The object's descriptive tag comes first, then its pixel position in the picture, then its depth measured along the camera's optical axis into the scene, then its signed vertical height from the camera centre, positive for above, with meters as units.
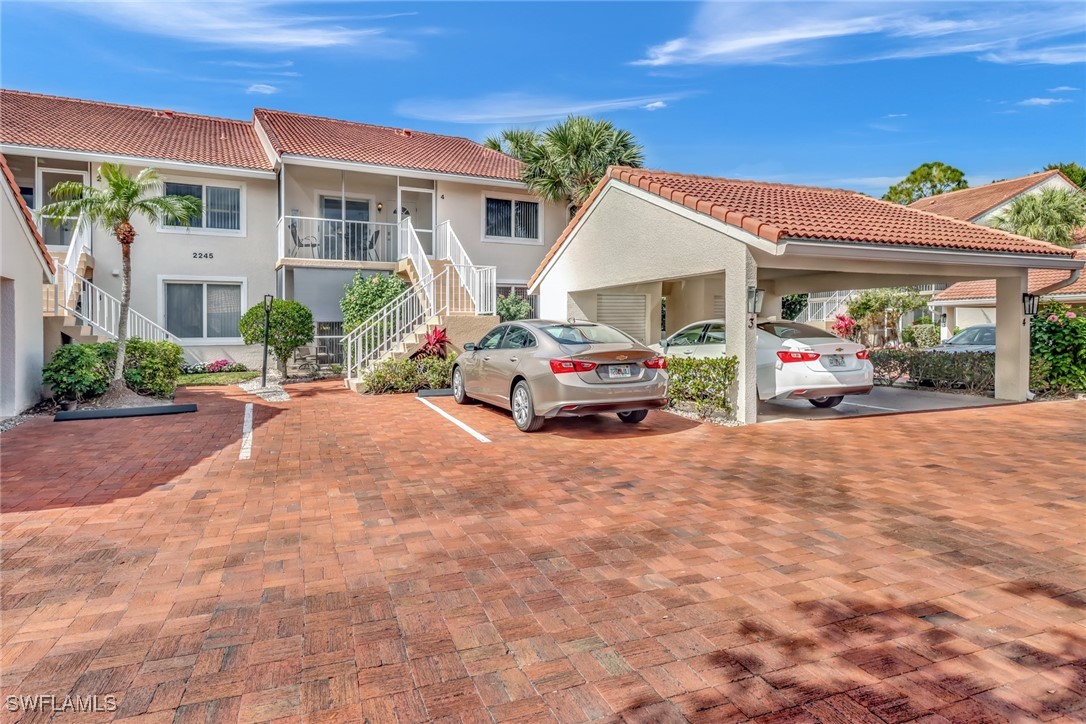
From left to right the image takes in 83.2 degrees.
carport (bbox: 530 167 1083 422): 9.03 +1.64
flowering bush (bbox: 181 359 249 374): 16.36 -0.51
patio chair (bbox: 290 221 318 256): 16.64 +2.97
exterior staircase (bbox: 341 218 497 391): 13.30 +0.84
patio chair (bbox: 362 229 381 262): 17.80 +2.92
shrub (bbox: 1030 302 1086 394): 11.73 +0.07
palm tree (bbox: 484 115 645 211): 18.02 +5.77
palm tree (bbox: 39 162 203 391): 9.98 +2.41
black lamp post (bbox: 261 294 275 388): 13.71 +0.75
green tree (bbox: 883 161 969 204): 43.34 +12.00
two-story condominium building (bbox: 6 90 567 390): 15.59 +4.04
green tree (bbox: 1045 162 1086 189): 40.66 +11.95
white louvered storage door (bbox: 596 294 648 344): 15.00 +0.91
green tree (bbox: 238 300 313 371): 14.87 +0.53
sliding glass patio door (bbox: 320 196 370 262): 17.25 +3.46
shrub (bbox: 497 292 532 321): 16.72 +1.14
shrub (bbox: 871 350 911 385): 13.87 -0.35
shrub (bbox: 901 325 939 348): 24.42 +0.61
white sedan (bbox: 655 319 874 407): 9.16 -0.23
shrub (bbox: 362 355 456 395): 12.15 -0.53
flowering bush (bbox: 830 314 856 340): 20.78 +0.78
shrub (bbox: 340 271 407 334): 15.80 +1.38
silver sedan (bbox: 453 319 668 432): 7.76 -0.32
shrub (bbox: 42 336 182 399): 9.85 -0.34
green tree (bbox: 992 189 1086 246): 19.17 +4.26
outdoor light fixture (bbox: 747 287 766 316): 8.82 +0.73
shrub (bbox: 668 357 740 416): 9.14 -0.50
